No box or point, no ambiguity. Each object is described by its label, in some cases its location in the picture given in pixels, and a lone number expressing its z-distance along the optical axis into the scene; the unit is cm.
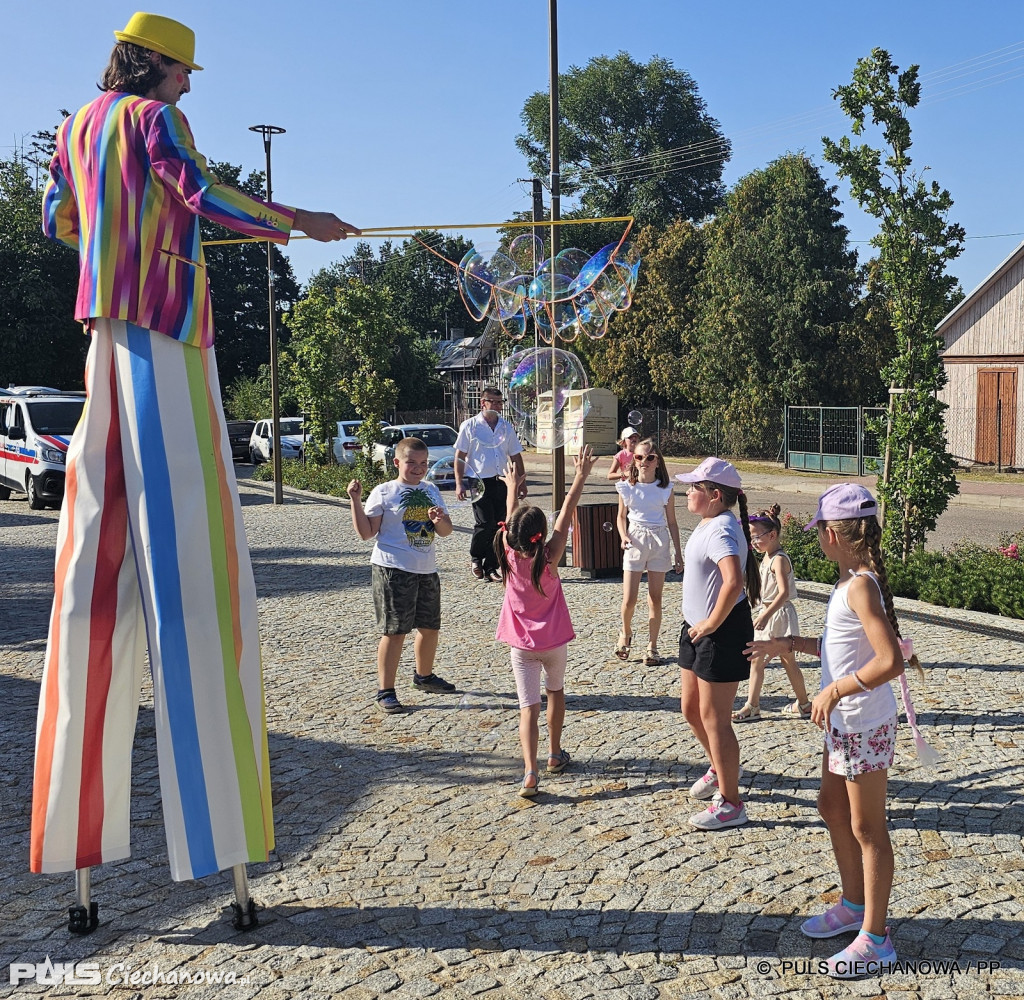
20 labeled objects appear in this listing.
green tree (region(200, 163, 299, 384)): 5675
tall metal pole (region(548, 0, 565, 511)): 1224
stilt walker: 367
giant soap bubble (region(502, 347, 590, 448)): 1134
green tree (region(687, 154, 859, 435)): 3462
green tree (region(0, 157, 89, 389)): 4675
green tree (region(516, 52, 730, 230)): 6147
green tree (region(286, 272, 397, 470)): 2411
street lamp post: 2047
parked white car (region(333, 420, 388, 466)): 2865
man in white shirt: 1116
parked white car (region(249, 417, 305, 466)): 3375
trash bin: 1181
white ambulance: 2017
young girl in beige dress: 638
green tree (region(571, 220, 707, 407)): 4016
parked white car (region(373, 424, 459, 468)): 2298
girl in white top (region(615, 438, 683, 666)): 798
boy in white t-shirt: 691
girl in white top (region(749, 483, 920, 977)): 354
